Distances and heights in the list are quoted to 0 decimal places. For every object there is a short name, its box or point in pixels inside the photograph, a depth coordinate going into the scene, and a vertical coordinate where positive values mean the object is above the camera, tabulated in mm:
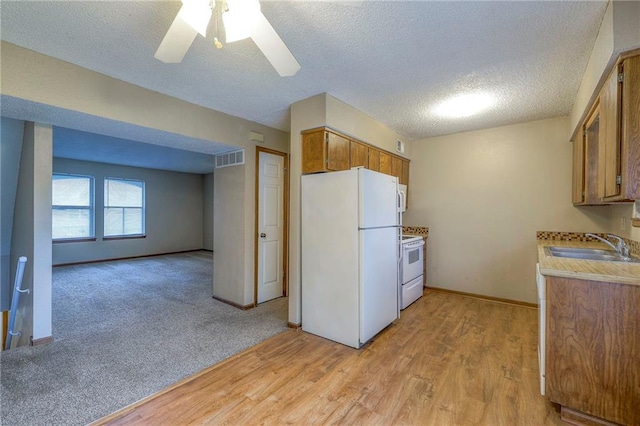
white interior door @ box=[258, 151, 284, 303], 3979 -209
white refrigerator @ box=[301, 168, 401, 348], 2654 -438
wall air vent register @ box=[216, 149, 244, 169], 3822 +755
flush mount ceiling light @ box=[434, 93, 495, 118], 2969 +1237
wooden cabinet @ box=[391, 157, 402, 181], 4199 +708
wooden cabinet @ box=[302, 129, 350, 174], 2902 +654
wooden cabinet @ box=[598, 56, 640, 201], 1615 +501
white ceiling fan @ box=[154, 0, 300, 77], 1345 +969
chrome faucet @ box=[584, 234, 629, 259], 2348 -316
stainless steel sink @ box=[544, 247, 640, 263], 2546 -399
